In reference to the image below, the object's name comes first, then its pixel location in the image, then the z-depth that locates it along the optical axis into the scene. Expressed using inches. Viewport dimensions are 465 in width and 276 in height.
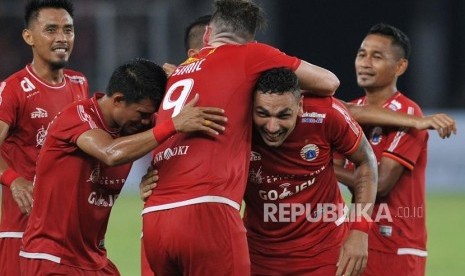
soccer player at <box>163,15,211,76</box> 609.3
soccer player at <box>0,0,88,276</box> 577.6
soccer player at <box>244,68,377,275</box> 487.2
